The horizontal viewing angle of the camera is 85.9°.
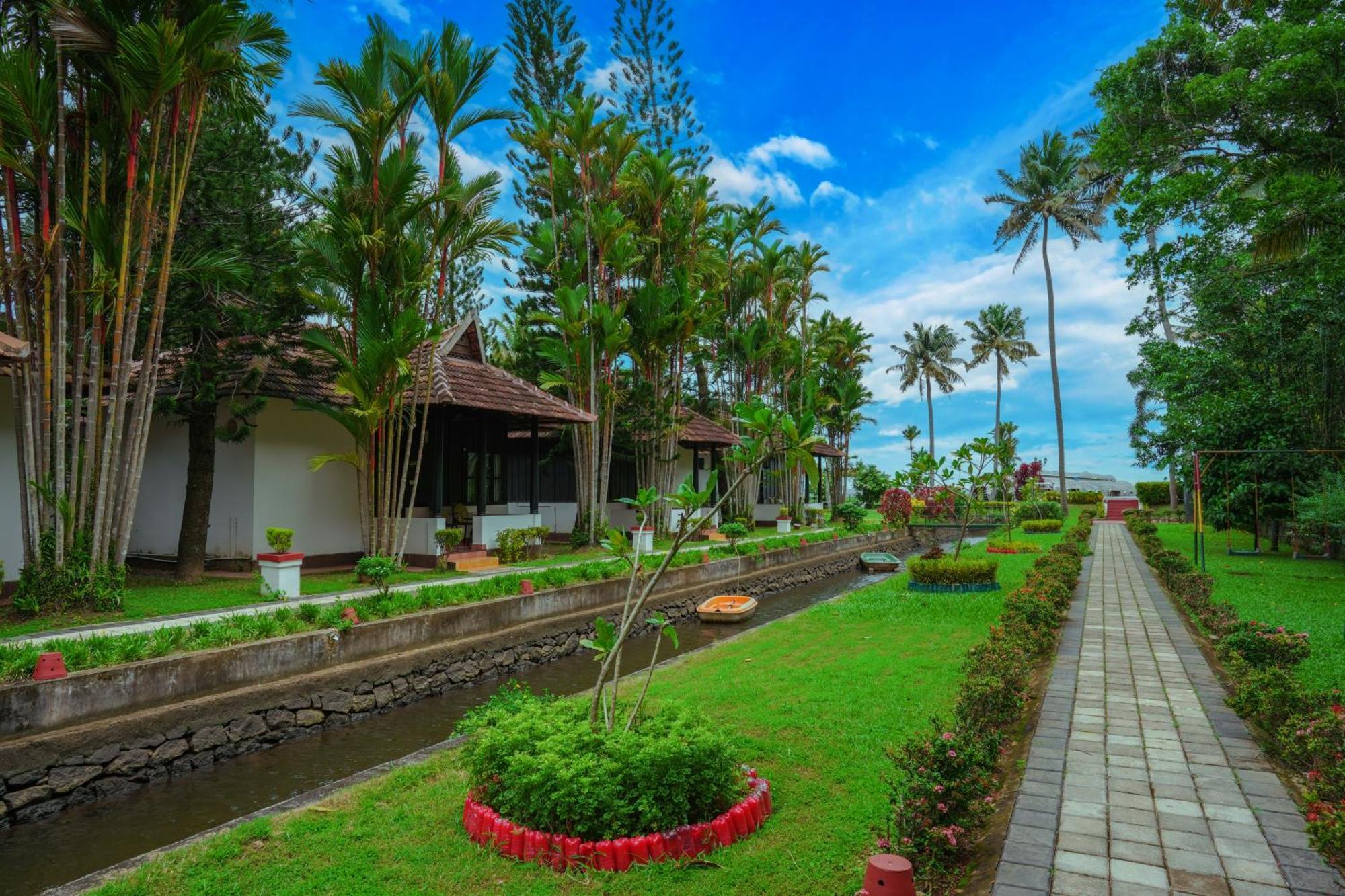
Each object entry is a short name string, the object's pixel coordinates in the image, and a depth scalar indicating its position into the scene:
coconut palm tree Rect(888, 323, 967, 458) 48.41
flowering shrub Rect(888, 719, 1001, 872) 3.23
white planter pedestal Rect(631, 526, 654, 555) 17.48
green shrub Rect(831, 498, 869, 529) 27.14
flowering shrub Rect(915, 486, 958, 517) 29.91
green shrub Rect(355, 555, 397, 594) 10.29
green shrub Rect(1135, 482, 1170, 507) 39.84
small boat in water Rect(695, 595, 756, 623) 13.40
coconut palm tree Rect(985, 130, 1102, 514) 29.83
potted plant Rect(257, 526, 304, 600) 10.12
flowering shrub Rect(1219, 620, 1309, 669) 5.75
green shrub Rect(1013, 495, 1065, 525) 31.86
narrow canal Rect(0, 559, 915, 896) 4.98
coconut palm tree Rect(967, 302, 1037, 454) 44.84
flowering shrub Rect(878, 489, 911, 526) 27.58
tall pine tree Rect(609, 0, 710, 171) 26.00
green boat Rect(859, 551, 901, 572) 20.73
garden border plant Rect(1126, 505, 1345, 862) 3.39
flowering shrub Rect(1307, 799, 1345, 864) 3.10
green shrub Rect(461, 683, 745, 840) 3.63
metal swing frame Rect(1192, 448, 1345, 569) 13.01
